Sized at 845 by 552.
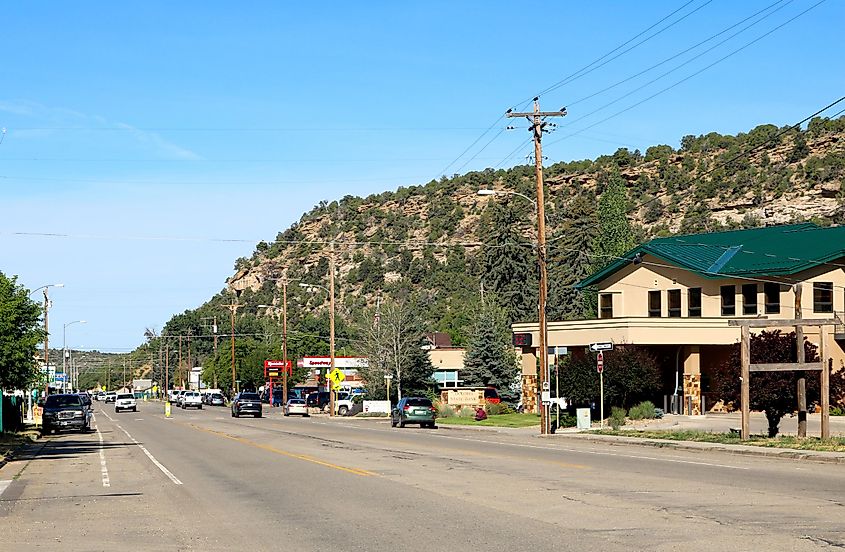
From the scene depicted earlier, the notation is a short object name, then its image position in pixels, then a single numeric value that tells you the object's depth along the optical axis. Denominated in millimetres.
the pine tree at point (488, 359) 83438
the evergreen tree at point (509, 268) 121500
